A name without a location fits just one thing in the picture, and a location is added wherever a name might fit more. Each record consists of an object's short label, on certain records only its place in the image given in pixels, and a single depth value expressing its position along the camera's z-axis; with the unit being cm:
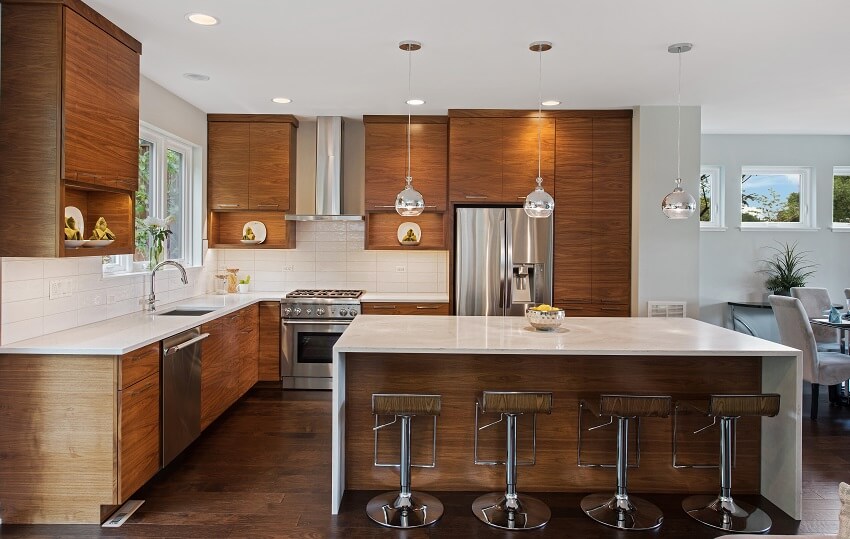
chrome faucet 411
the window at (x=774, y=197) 689
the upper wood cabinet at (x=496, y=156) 556
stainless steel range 559
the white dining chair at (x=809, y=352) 459
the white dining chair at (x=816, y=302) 581
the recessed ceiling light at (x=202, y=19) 330
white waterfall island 338
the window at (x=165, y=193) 460
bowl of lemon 354
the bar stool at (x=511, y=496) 297
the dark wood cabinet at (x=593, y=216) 550
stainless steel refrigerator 546
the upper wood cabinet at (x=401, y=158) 582
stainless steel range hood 591
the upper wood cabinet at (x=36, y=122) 296
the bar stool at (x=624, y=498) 296
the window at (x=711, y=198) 687
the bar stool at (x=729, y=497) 298
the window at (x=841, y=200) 689
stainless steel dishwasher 347
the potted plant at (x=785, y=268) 659
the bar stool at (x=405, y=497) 296
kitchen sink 460
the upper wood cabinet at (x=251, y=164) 582
